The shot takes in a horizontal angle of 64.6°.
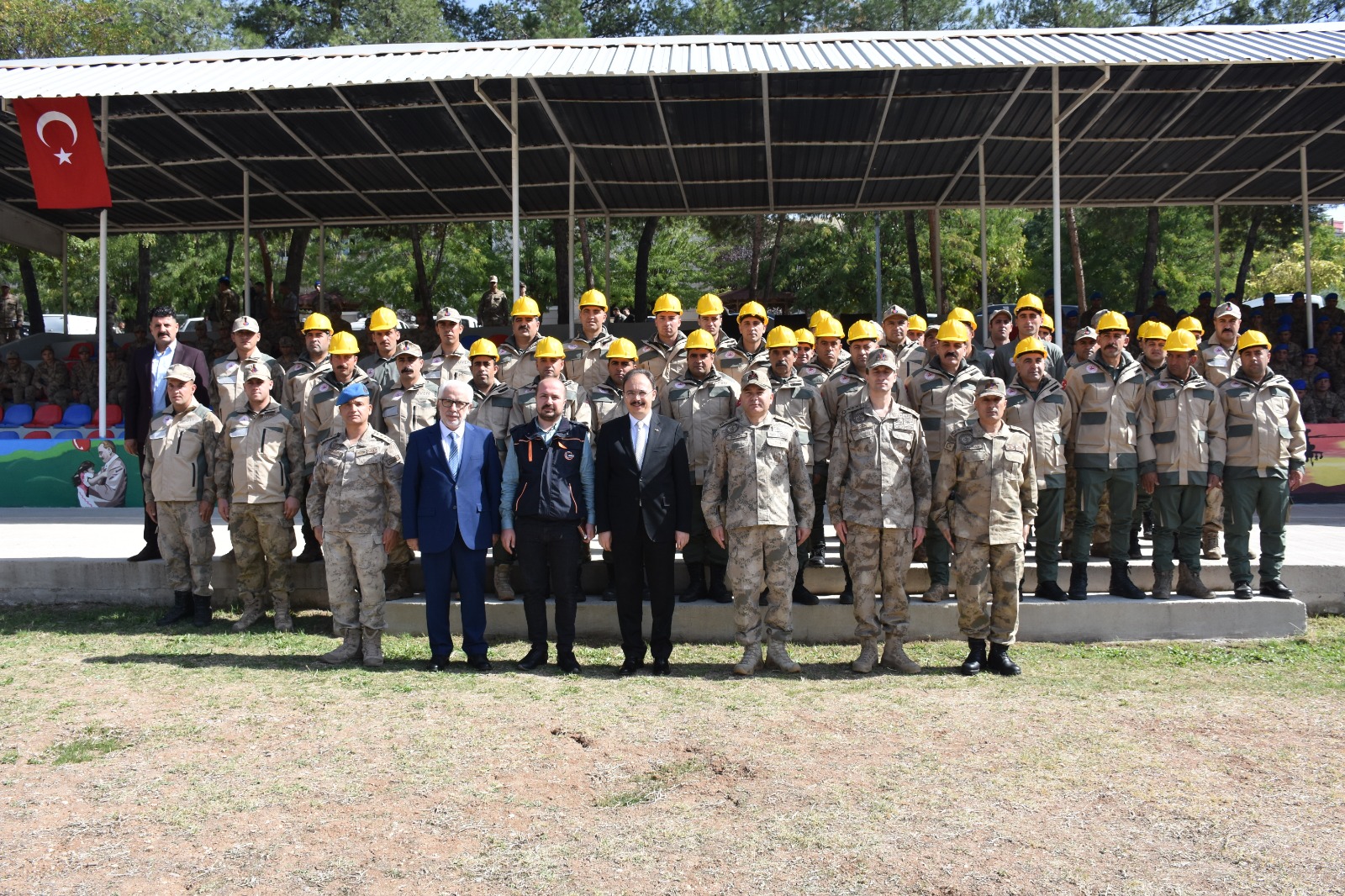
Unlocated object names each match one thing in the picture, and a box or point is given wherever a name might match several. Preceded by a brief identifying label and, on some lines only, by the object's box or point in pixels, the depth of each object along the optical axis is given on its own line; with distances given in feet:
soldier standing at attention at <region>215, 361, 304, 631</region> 23.32
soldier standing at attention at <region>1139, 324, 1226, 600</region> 23.75
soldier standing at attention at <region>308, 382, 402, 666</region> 21.15
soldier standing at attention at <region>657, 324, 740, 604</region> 22.80
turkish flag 36.99
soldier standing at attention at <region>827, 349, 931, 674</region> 20.35
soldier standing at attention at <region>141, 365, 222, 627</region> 24.03
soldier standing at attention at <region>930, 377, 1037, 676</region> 20.31
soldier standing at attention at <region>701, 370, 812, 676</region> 20.21
